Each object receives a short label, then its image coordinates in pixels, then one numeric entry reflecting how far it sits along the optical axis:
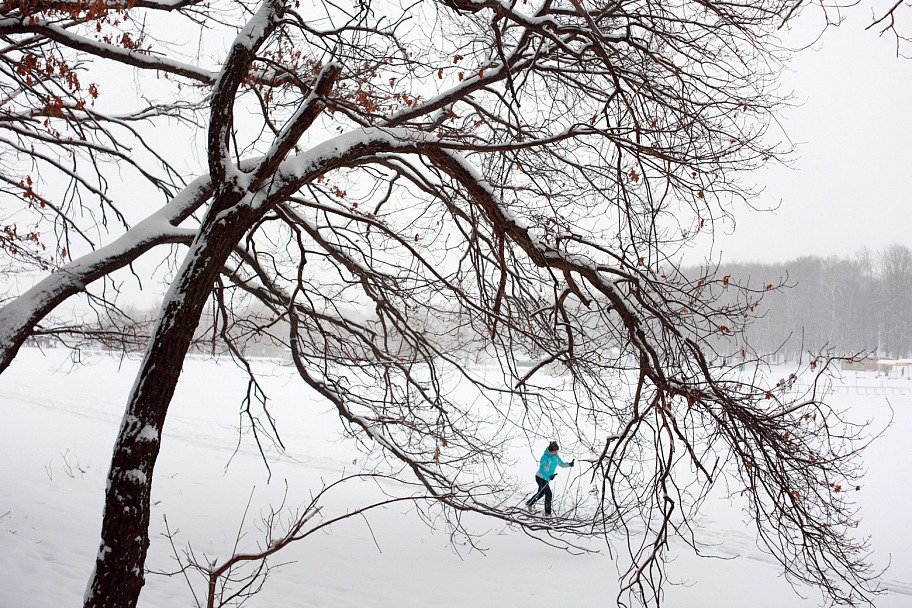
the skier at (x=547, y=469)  11.13
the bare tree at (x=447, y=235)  4.11
